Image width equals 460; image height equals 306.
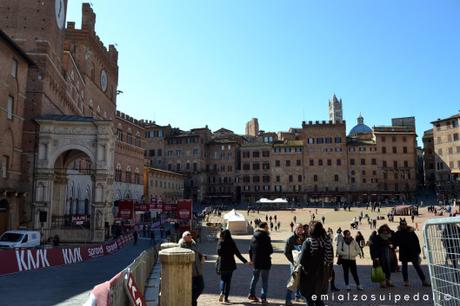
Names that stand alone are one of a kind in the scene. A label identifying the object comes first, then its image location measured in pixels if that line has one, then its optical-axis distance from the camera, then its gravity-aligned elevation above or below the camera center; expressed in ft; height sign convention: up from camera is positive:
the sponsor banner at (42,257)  47.54 -5.69
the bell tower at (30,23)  99.66 +44.85
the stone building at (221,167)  303.27 +31.33
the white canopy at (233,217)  140.33 -1.89
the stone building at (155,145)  304.50 +47.92
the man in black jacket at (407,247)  36.65 -3.29
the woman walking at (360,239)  58.97 -4.12
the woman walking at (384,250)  37.22 -3.70
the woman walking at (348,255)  35.37 -3.72
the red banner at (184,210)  101.79 +0.44
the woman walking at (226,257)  30.27 -3.21
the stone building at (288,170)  291.99 +27.22
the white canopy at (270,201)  225.56 +5.07
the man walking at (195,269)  26.61 -3.56
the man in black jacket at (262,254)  30.14 -3.04
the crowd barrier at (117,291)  13.71 -2.81
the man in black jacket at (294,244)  29.54 -2.55
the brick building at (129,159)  185.47 +24.78
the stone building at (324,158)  287.69 +34.81
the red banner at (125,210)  106.83 +0.70
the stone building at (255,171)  297.53 +27.56
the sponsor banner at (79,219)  91.09 -1.18
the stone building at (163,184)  232.65 +16.49
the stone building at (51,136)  92.73 +17.21
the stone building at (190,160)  297.94 +35.91
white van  66.74 -3.95
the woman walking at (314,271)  21.35 -3.02
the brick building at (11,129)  82.89 +17.22
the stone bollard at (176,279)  22.35 -3.49
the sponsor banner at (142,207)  108.87 +1.37
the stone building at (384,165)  285.23 +29.23
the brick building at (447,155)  256.32 +32.44
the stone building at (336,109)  446.19 +104.69
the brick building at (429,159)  298.15 +34.45
